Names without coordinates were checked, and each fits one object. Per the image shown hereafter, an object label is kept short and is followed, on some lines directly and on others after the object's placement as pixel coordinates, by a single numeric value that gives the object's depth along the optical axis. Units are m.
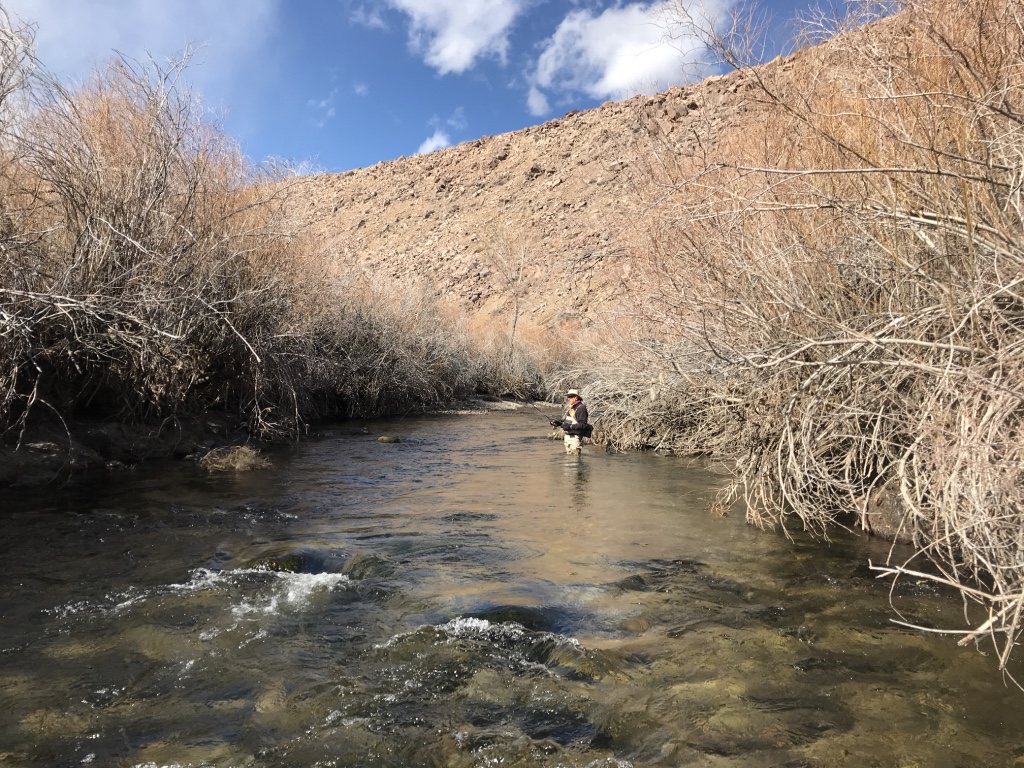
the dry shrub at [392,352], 18.81
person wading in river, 12.67
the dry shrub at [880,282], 3.70
